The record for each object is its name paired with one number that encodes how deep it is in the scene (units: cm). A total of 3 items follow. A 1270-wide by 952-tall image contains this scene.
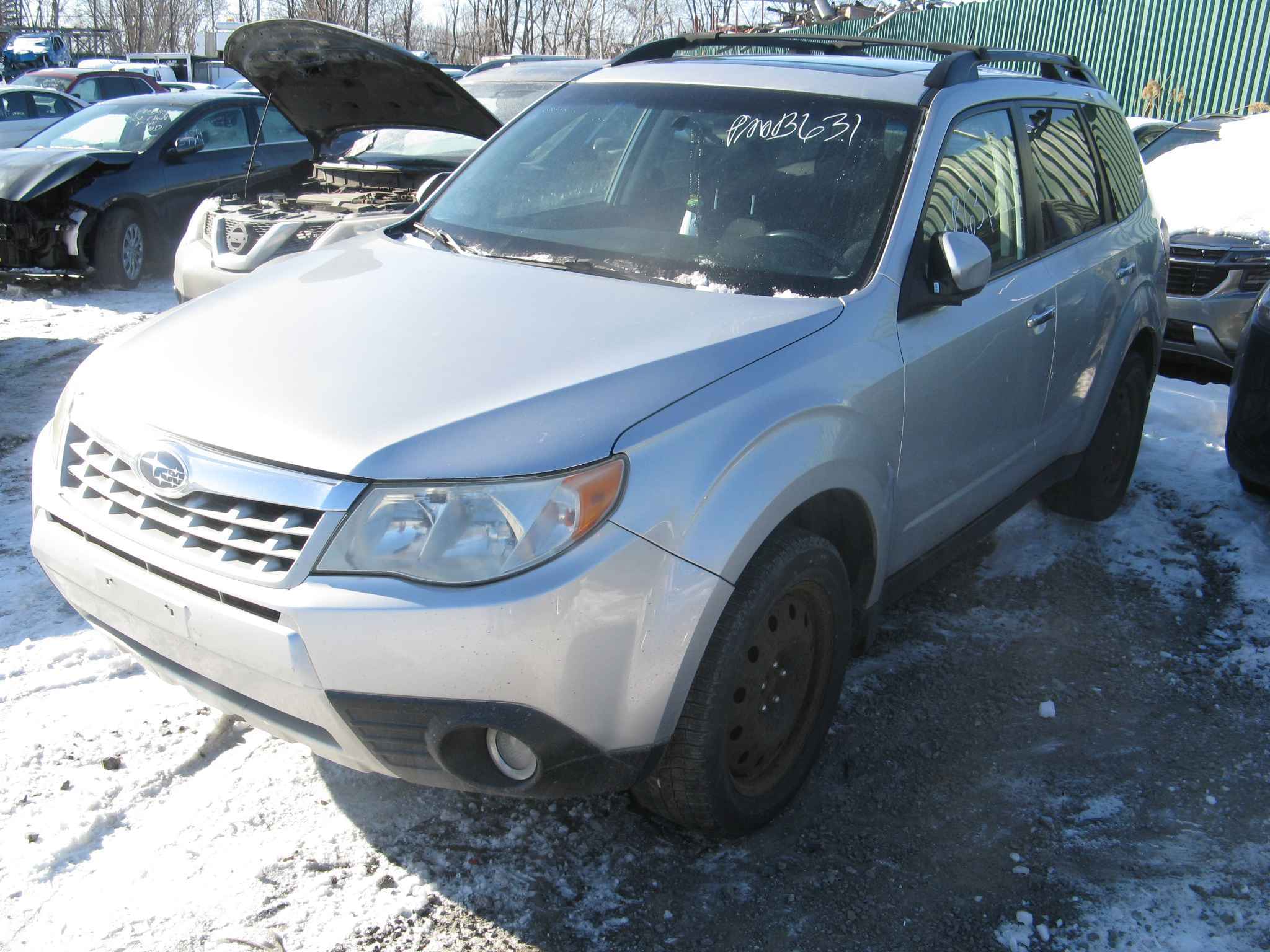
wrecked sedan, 895
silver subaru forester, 218
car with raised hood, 611
